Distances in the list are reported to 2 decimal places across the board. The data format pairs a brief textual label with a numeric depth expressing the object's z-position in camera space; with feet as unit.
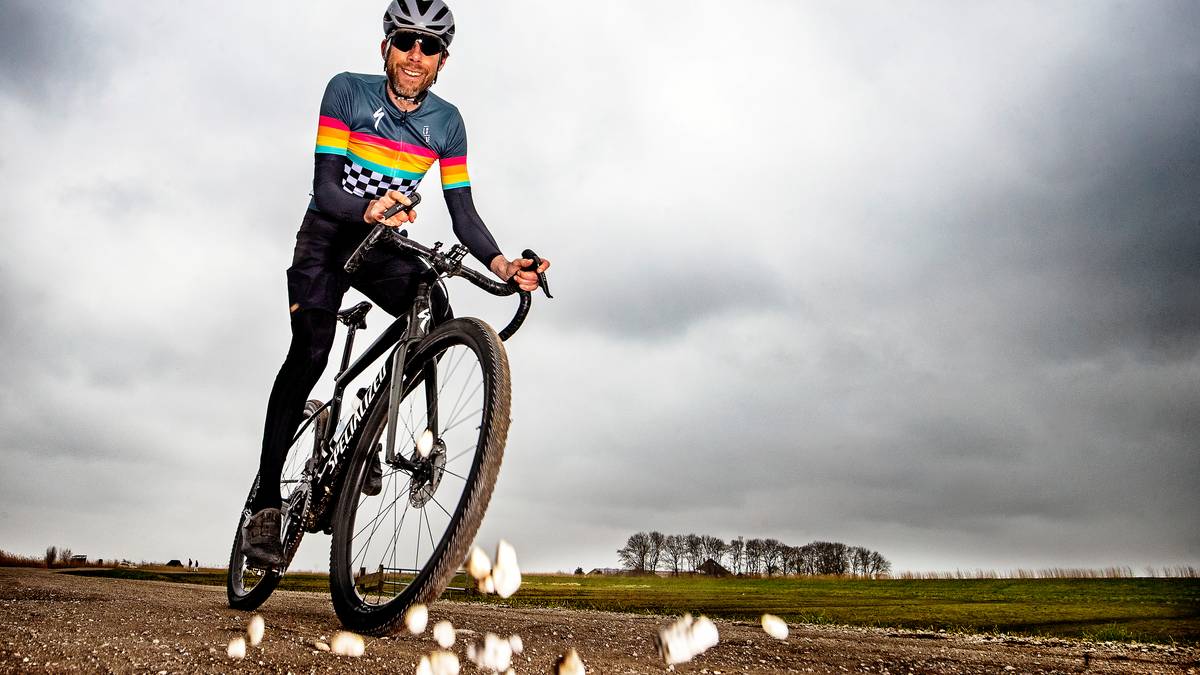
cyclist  15.97
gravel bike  11.63
